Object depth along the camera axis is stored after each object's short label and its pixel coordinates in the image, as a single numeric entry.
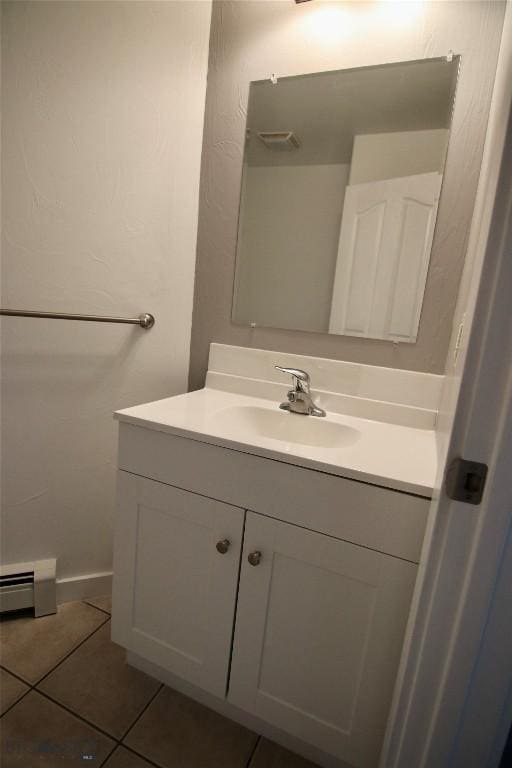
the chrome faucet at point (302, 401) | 1.09
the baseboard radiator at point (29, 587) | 1.20
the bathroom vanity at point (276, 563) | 0.71
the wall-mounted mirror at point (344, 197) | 1.02
